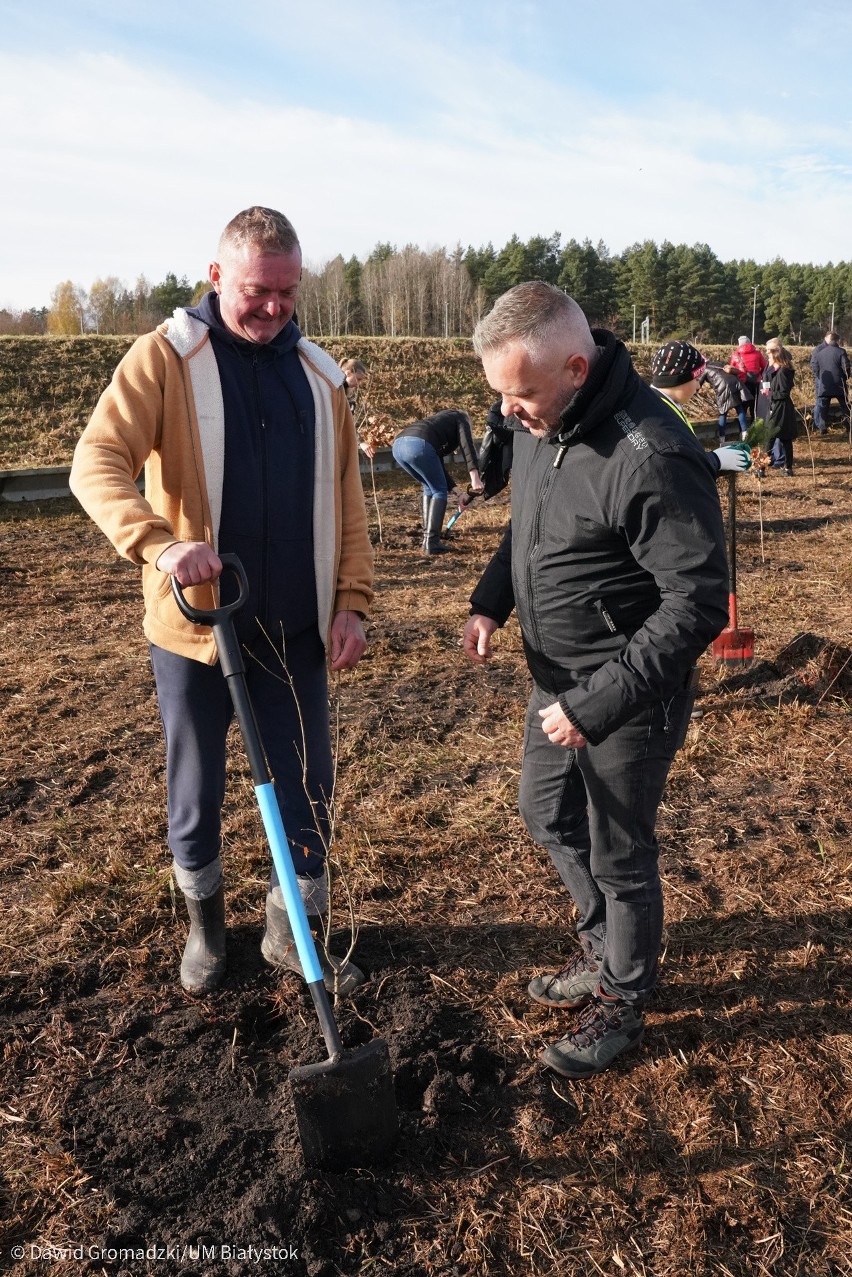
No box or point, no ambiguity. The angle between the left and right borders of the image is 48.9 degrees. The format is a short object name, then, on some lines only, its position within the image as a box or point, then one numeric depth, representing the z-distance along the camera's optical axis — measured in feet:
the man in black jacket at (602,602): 6.63
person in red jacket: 48.85
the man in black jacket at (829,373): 50.70
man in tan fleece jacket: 7.84
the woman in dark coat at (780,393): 42.68
